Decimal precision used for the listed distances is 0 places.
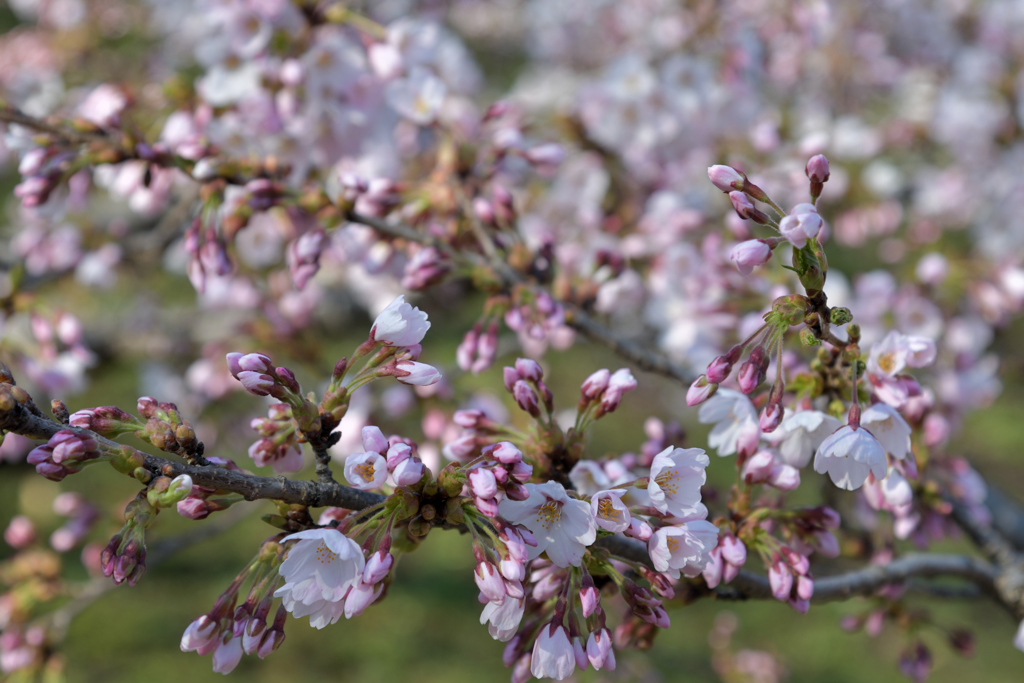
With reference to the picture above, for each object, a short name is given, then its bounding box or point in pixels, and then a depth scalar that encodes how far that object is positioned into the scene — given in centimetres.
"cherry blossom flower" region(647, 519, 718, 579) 101
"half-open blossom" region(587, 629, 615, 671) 101
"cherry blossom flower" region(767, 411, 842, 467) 104
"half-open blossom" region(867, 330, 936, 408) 104
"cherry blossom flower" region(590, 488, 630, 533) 100
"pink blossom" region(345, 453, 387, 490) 101
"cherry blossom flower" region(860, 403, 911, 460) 104
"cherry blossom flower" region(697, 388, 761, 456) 106
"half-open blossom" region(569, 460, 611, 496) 105
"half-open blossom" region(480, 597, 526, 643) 100
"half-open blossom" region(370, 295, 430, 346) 103
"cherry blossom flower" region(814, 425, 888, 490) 102
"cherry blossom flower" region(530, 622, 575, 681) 101
